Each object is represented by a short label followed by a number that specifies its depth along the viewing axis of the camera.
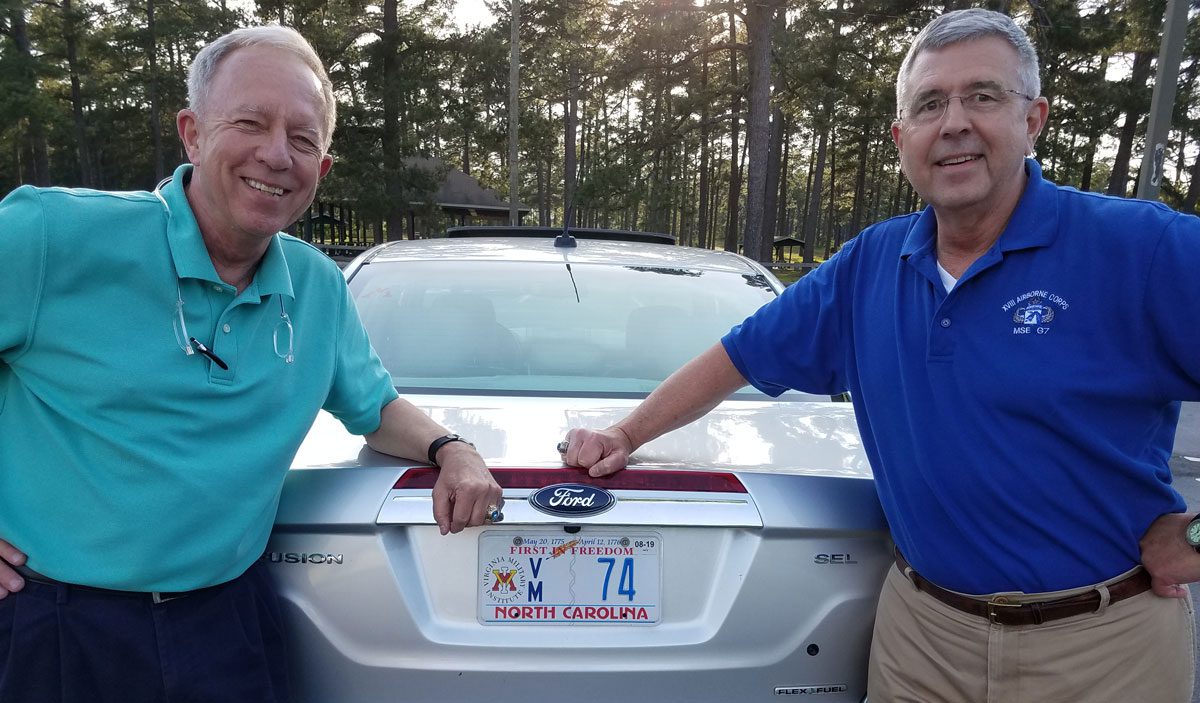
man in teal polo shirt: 1.57
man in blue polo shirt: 1.64
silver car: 1.74
